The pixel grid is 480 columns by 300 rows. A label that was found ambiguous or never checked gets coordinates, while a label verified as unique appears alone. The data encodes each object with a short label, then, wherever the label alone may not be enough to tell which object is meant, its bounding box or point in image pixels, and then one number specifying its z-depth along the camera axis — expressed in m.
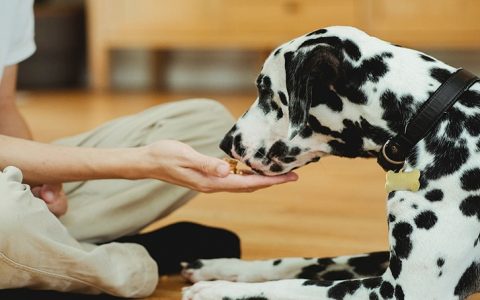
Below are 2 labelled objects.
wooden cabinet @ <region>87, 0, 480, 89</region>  5.84
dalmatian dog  1.51
